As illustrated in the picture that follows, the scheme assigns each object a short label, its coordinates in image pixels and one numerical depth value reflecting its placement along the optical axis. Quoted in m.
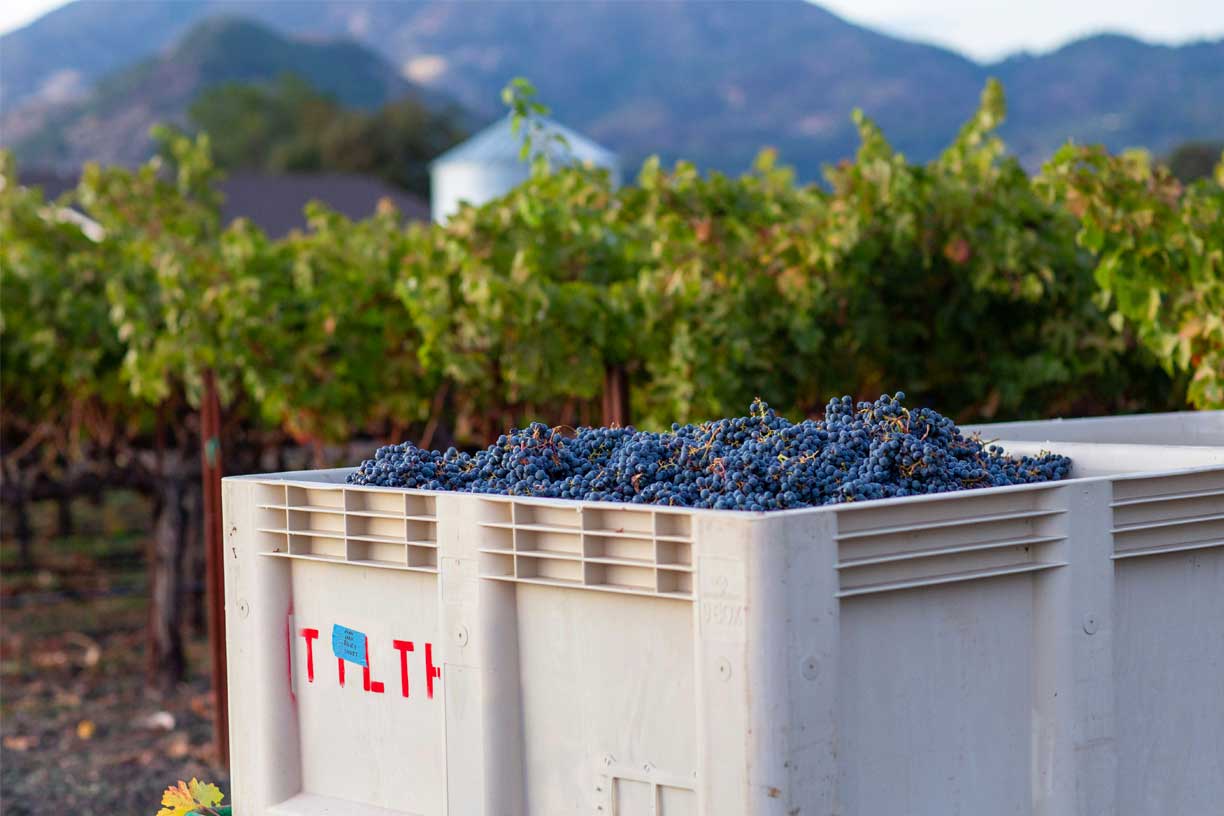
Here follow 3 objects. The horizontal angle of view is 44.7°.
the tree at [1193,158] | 62.34
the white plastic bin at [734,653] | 2.13
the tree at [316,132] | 64.38
